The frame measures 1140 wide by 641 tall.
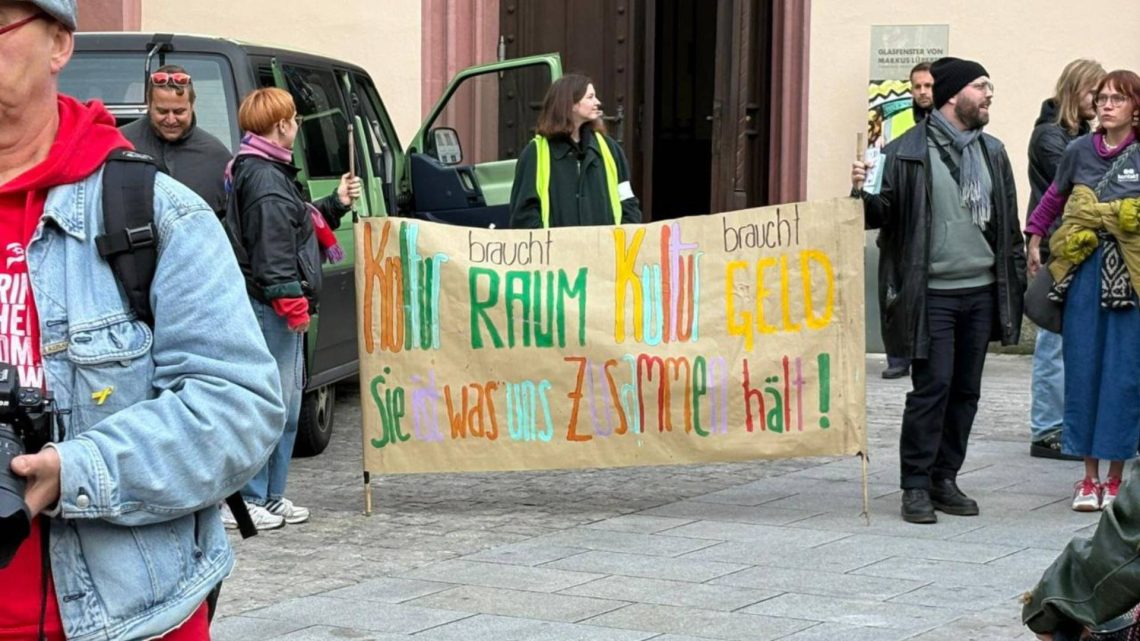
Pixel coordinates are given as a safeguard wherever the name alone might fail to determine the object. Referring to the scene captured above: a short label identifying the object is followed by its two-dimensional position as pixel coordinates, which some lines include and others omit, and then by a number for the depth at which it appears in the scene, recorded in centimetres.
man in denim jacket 250
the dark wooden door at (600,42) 1614
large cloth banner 803
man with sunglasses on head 793
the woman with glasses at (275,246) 756
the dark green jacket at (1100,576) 336
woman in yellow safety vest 891
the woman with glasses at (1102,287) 796
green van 902
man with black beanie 773
